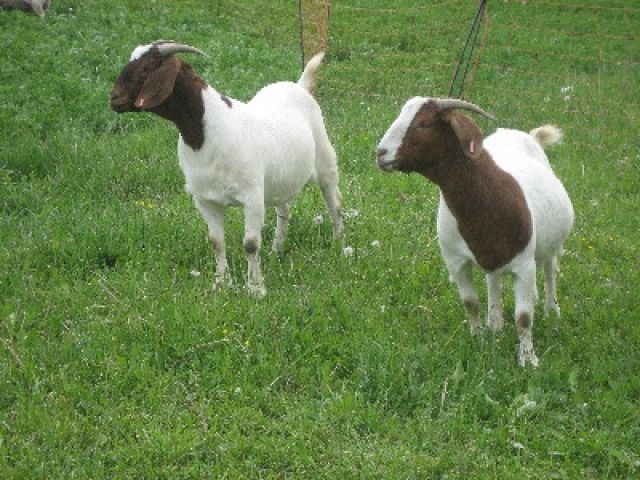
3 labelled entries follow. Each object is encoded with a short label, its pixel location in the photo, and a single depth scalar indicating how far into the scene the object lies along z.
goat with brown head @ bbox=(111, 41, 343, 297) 5.88
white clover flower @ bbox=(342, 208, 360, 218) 7.80
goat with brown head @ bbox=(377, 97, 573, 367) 5.17
